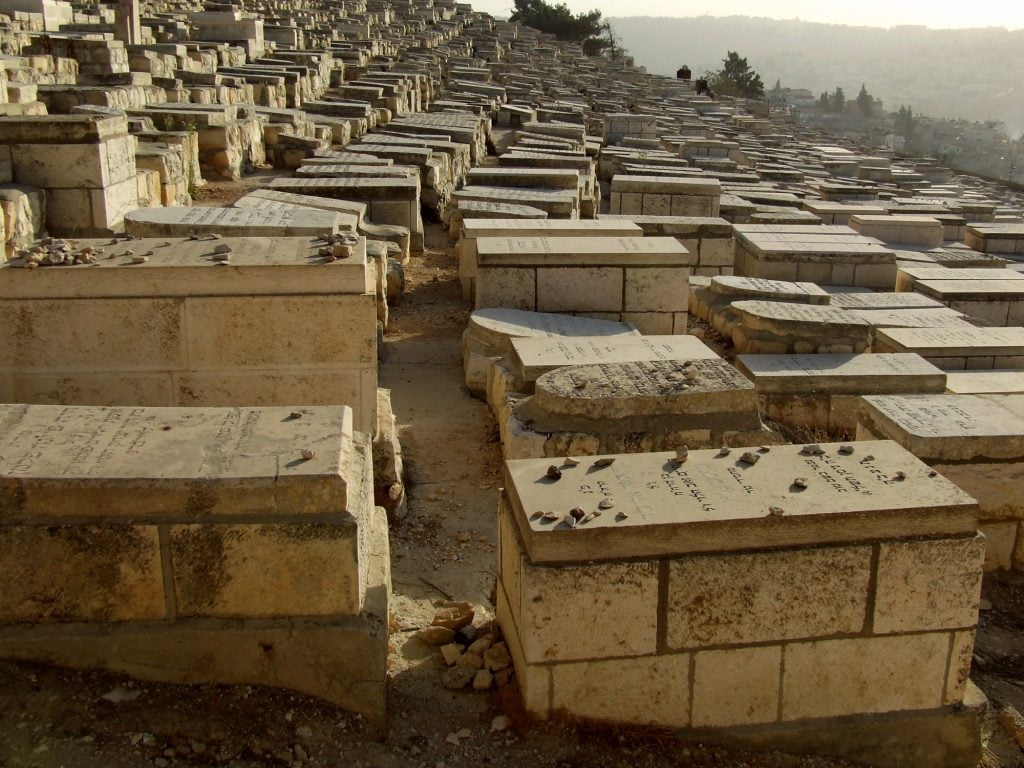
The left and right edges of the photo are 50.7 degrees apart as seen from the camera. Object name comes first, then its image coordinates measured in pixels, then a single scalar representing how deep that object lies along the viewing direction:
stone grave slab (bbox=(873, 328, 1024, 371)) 6.24
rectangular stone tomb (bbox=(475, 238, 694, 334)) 6.47
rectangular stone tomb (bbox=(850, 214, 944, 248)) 10.59
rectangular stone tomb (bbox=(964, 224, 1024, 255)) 11.53
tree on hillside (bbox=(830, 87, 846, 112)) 55.88
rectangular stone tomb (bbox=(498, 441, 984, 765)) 2.85
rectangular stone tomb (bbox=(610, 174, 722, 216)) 9.91
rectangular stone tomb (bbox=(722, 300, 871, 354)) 6.17
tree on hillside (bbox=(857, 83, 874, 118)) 54.97
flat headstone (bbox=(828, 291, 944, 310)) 7.32
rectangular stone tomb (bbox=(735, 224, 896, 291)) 8.32
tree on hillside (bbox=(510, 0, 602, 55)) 53.56
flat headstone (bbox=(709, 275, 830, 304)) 7.07
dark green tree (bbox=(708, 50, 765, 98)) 44.35
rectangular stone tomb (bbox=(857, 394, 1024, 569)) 4.50
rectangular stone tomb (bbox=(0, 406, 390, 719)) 2.74
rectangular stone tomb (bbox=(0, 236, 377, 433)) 4.24
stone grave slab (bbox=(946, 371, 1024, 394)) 5.68
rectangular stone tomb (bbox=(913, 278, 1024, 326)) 7.95
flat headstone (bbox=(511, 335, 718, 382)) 5.14
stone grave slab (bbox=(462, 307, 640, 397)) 5.95
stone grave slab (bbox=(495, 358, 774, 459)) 4.43
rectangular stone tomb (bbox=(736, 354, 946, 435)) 5.65
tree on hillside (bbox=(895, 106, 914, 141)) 45.81
